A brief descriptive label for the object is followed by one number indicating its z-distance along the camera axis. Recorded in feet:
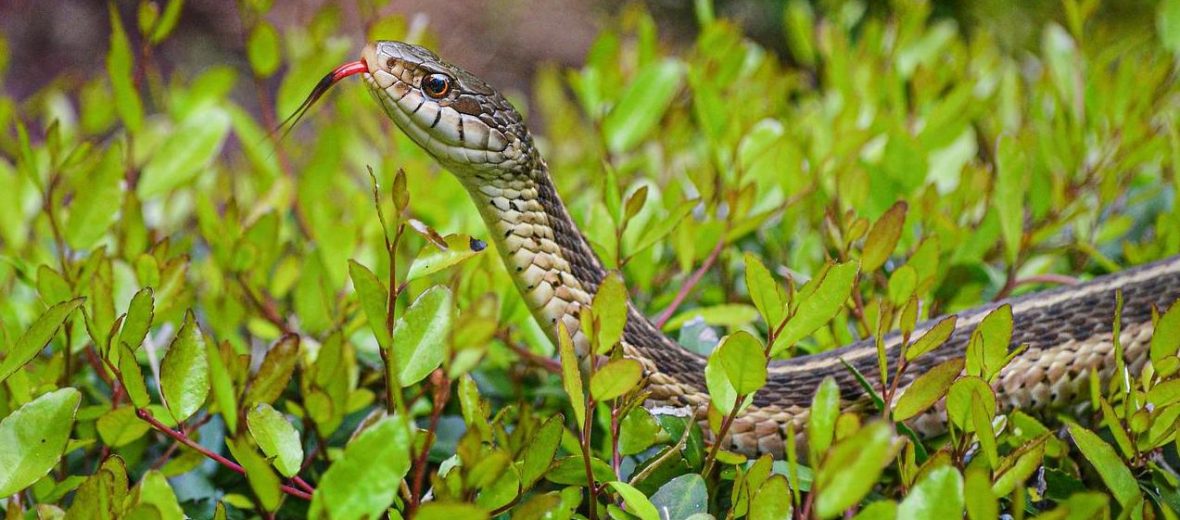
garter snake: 3.75
